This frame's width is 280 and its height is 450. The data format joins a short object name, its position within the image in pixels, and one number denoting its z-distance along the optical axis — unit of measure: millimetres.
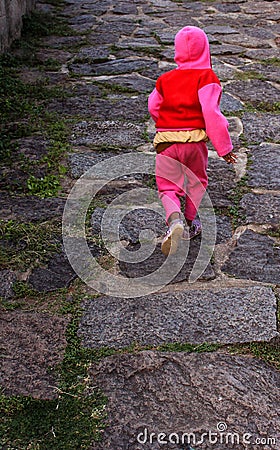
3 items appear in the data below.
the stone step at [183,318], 2553
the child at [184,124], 2953
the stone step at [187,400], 2092
